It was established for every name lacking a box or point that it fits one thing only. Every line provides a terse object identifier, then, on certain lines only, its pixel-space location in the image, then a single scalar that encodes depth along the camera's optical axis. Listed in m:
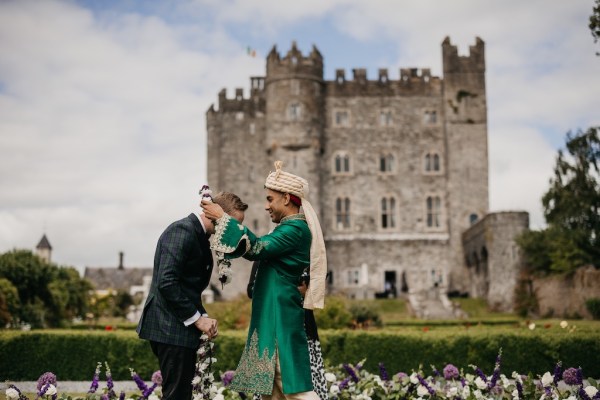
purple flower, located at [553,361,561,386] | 8.25
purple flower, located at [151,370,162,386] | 8.70
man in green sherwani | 6.14
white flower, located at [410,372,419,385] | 9.02
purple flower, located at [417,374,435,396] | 8.76
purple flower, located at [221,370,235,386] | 9.16
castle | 45.22
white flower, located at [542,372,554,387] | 8.52
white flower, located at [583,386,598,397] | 8.10
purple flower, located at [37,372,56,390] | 7.73
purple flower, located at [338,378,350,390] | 9.17
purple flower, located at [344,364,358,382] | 9.08
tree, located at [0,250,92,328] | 27.41
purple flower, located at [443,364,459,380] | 9.23
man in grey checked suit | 6.44
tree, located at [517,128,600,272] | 33.03
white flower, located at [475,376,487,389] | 8.66
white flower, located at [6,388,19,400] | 7.27
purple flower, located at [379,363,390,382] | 8.77
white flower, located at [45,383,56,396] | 7.53
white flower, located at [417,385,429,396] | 8.66
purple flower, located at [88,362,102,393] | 7.63
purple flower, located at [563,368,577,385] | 8.56
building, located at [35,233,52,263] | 79.75
